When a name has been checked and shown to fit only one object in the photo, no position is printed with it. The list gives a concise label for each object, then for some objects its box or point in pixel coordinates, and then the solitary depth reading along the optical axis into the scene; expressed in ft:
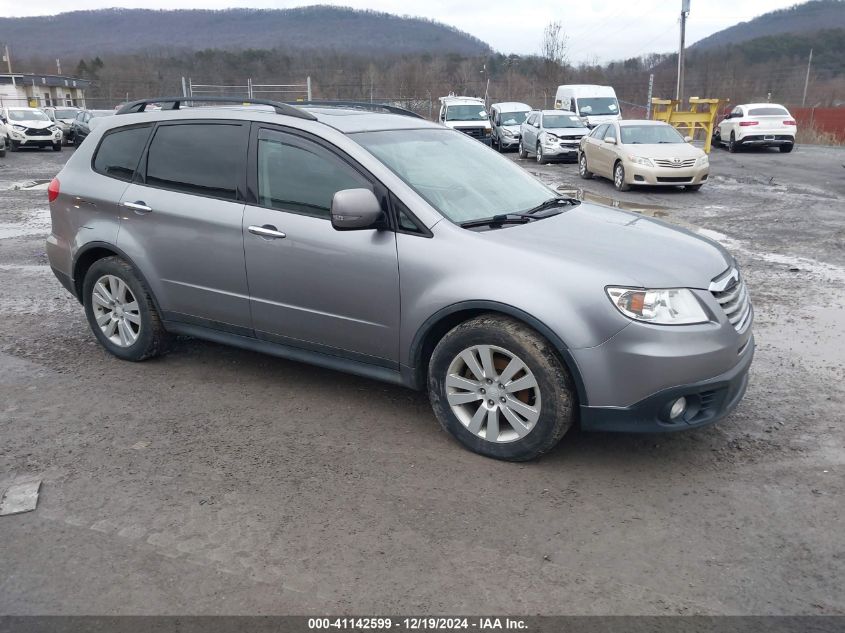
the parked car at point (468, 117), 89.04
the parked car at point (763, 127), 83.66
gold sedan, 48.80
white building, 163.22
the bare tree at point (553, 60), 169.78
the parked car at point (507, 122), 89.97
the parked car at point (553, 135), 70.49
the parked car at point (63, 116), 103.04
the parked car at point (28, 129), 90.12
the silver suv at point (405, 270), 11.80
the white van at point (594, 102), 84.84
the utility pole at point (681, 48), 110.42
